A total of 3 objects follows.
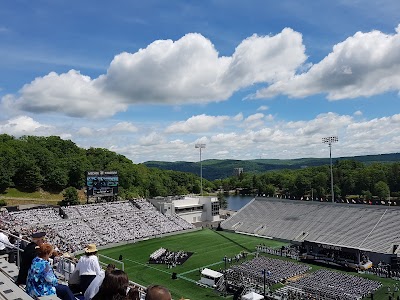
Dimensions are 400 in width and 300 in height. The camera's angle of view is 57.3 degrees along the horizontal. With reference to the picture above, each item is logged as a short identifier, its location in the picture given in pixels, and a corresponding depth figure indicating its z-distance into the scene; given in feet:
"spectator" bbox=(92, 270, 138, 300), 14.90
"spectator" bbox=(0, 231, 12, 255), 32.14
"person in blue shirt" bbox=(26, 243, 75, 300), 19.35
